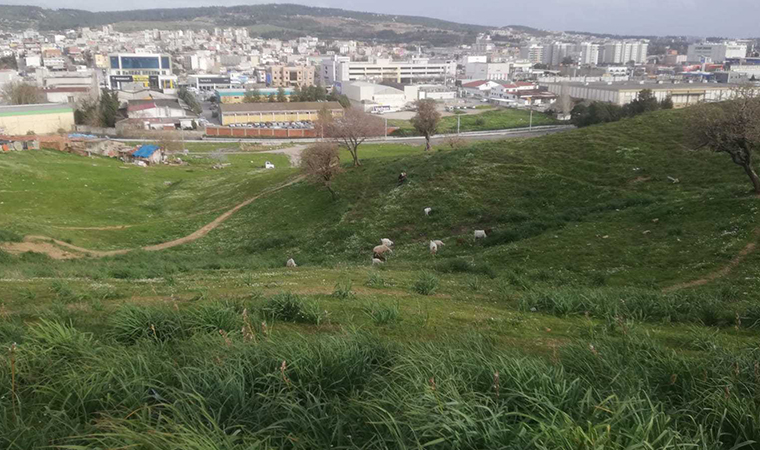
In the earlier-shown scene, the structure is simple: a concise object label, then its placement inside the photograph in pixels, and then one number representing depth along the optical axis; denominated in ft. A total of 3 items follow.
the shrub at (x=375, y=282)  46.37
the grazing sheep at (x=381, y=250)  80.02
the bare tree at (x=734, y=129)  70.33
